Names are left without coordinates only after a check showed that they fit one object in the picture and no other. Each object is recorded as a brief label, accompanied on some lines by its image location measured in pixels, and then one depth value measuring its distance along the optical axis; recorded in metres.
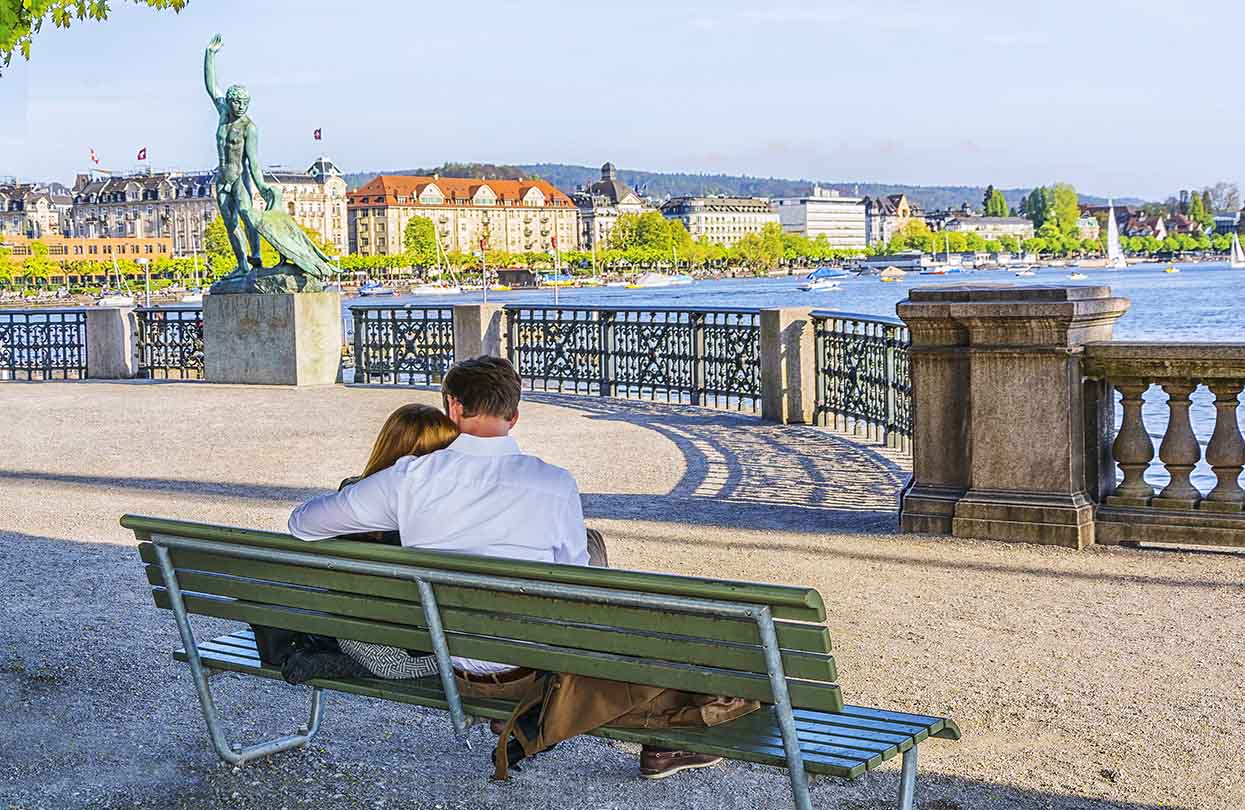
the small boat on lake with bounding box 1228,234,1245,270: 176.25
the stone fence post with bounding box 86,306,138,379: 23.12
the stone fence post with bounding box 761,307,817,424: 15.21
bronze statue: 20.39
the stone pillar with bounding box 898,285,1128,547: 8.14
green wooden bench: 3.58
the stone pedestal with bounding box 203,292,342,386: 20.59
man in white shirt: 4.29
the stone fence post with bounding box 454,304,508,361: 20.55
